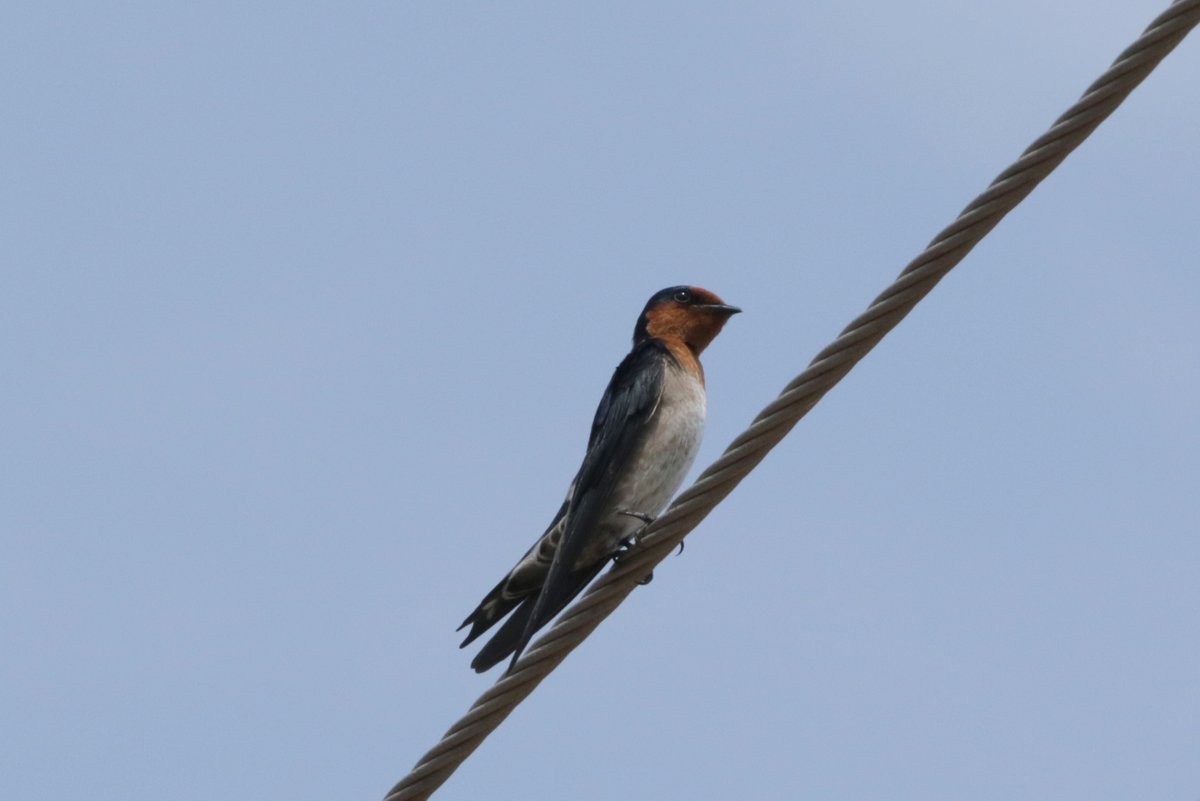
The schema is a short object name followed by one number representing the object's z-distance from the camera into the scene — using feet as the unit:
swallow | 43.62
